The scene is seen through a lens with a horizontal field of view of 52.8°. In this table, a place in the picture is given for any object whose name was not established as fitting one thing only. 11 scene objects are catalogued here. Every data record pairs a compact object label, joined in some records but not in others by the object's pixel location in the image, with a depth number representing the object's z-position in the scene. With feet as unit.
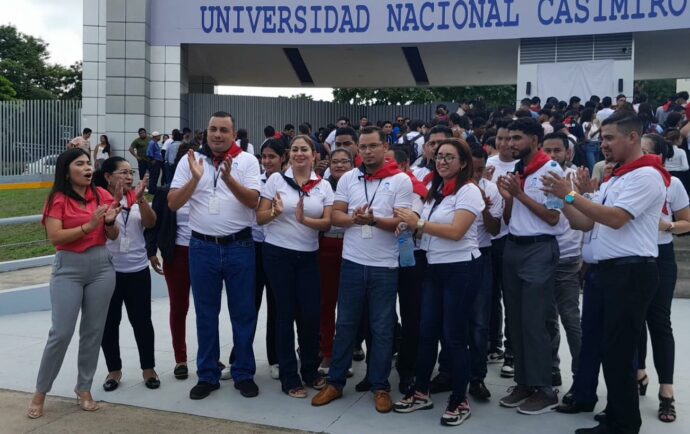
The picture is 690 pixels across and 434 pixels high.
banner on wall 54.13
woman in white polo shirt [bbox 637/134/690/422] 15.67
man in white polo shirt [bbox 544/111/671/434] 13.56
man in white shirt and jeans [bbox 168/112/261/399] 17.13
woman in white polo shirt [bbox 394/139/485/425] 15.37
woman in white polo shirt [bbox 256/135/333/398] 17.20
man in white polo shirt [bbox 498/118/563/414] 15.66
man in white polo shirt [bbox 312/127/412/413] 16.21
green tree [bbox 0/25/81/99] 156.97
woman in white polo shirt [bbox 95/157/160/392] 17.74
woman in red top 15.96
